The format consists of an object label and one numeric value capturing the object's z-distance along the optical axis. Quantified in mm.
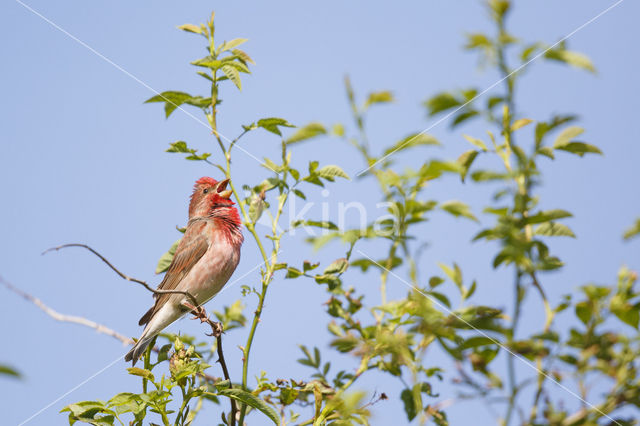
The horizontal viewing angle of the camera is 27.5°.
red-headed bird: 6750
